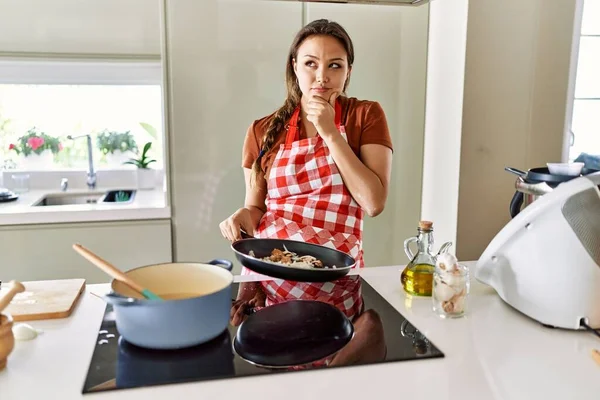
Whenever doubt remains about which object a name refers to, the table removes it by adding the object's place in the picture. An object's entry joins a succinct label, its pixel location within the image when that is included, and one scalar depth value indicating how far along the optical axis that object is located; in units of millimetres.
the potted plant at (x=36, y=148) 2504
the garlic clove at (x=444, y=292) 870
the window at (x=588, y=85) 2010
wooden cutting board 856
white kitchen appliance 813
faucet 2479
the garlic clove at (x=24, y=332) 777
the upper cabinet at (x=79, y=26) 1910
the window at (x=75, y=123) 2494
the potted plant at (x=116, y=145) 2564
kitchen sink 2311
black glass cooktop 666
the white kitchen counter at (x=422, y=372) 638
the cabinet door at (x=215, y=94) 1949
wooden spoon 736
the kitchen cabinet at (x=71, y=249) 1926
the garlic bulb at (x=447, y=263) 875
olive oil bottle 967
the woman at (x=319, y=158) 1296
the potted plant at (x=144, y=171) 2500
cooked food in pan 988
